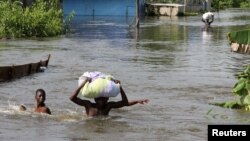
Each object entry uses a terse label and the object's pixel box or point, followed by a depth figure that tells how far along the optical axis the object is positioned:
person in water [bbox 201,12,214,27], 39.75
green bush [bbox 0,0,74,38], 29.86
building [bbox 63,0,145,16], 56.31
